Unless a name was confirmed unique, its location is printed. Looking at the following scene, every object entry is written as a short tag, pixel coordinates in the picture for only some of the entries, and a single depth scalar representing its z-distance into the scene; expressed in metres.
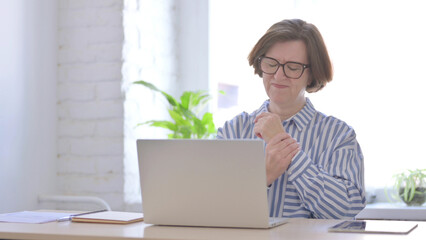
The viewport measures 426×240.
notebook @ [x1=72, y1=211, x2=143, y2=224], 2.10
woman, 2.26
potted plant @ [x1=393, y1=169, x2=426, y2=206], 3.22
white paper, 2.16
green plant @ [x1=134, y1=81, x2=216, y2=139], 3.29
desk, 1.86
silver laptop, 1.93
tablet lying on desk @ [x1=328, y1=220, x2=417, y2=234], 1.92
